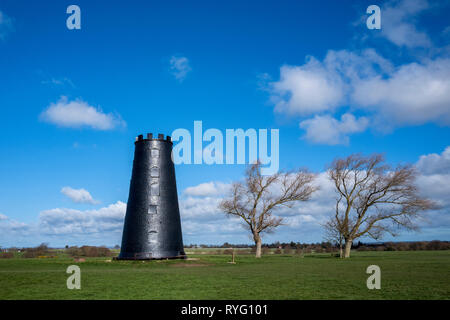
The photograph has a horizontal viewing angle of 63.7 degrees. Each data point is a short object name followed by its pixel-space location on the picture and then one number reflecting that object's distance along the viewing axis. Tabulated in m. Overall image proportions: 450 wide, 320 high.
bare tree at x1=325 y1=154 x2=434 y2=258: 39.56
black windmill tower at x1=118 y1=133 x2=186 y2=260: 29.59
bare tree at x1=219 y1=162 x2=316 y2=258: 44.75
